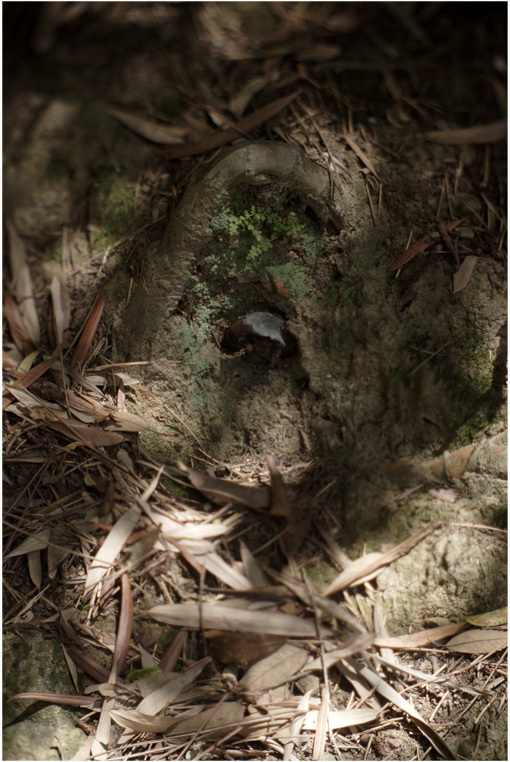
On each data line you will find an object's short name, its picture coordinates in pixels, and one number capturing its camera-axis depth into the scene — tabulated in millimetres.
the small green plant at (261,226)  1348
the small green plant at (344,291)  1352
